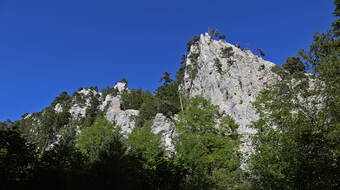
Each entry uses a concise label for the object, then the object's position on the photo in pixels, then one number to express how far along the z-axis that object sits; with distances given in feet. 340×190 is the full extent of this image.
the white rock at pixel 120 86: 301.84
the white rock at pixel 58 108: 276.82
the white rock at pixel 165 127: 161.17
